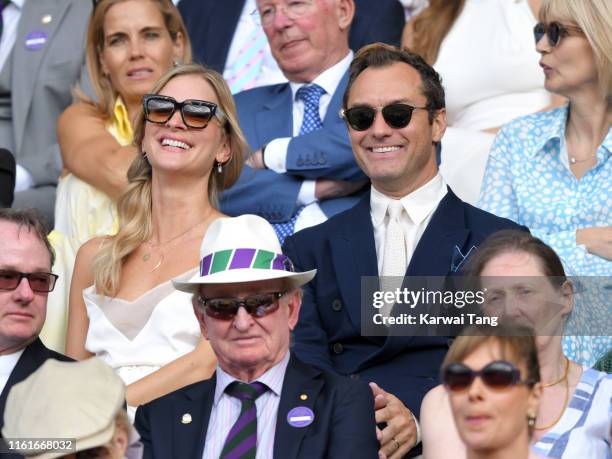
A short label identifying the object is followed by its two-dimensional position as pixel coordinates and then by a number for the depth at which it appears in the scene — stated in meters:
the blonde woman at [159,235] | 10.37
